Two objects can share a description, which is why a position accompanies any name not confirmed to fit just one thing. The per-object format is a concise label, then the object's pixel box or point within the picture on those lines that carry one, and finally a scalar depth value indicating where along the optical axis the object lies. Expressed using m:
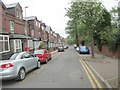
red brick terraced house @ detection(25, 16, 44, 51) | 18.41
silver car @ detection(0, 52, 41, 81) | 4.35
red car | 8.79
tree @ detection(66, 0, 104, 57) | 10.70
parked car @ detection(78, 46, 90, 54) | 17.48
